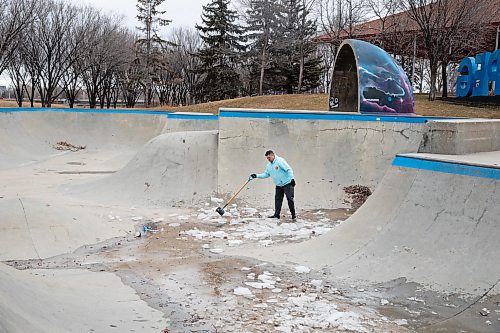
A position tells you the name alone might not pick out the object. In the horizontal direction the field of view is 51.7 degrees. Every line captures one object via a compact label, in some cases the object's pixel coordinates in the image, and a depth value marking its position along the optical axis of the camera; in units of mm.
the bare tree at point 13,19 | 31812
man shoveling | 11023
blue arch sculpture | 14422
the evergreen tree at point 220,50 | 42625
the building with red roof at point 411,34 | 28547
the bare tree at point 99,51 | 39531
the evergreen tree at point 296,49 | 39250
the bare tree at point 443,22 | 25531
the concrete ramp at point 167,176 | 13180
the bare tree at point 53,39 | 36688
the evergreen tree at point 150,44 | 45500
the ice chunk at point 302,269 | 7496
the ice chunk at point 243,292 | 6578
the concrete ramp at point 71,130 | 23969
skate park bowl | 6258
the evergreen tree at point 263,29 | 39500
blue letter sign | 21320
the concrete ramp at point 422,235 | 6035
